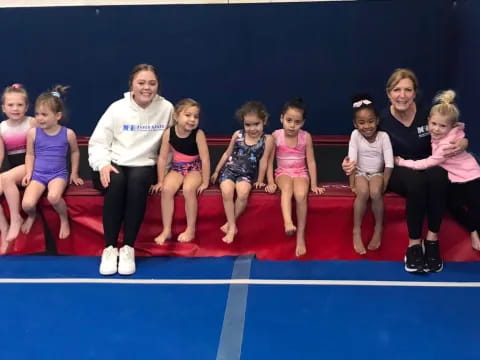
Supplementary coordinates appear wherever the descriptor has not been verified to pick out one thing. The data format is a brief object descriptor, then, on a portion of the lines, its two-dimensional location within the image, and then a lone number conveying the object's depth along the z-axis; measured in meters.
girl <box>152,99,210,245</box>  2.77
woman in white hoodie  2.68
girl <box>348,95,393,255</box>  2.66
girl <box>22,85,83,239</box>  2.82
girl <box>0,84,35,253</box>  2.82
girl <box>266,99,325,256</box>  2.71
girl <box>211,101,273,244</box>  2.75
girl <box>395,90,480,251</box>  2.54
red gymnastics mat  2.76
